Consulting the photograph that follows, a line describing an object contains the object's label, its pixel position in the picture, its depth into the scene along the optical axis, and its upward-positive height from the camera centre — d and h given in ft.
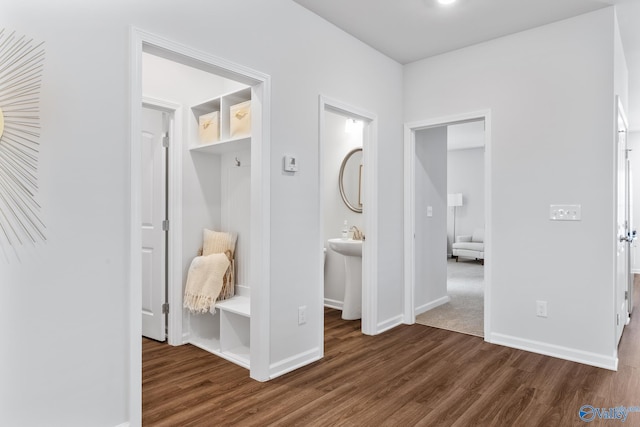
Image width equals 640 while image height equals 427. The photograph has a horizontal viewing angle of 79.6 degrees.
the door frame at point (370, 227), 11.85 -0.51
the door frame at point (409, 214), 13.06 -0.11
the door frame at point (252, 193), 6.35 +0.34
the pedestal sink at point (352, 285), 13.43 -2.62
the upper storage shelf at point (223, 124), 9.87 +2.36
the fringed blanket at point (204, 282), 10.41 -1.98
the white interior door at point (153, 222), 10.85 -0.37
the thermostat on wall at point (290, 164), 9.06 +1.10
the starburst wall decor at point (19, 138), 5.23 +0.98
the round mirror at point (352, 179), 14.83 +1.21
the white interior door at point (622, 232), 10.14 -0.62
